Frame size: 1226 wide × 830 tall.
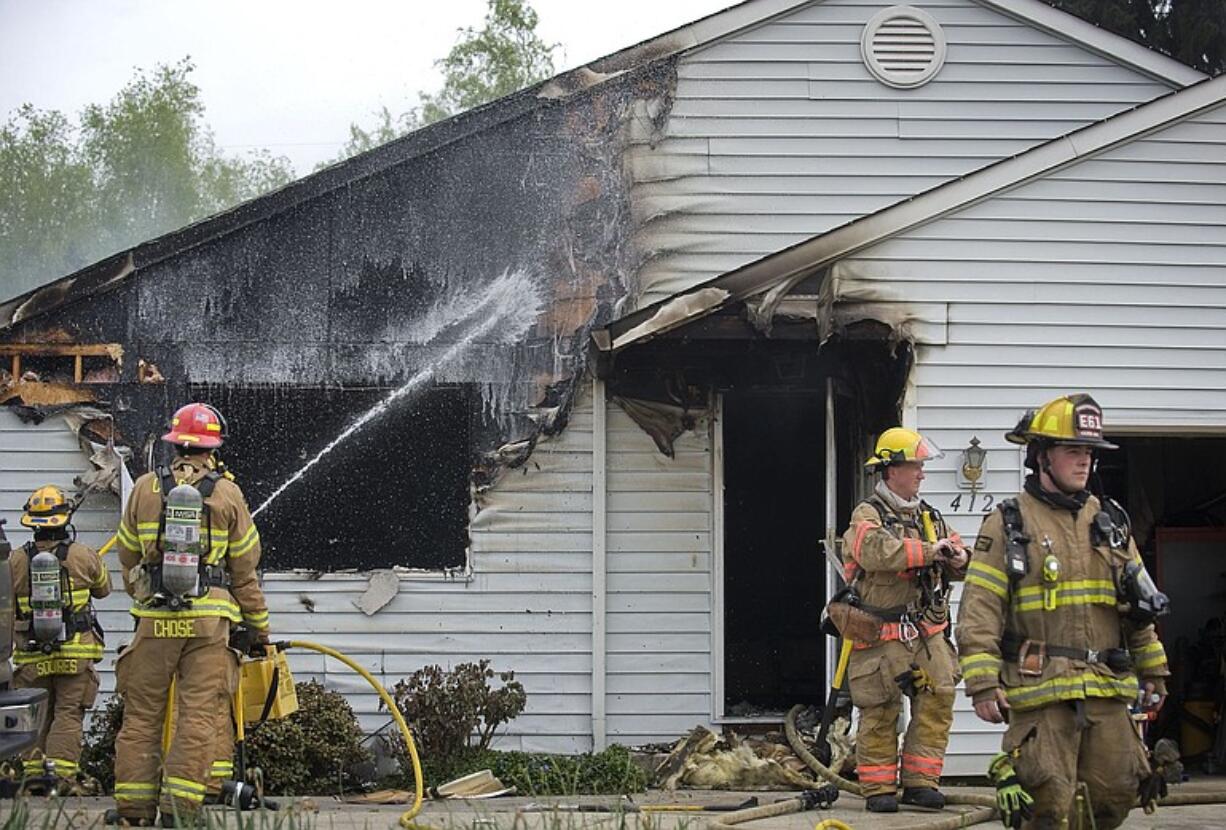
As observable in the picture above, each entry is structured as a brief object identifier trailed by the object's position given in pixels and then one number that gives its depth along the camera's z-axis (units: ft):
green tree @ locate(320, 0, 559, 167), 106.63
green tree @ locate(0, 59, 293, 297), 141.69
